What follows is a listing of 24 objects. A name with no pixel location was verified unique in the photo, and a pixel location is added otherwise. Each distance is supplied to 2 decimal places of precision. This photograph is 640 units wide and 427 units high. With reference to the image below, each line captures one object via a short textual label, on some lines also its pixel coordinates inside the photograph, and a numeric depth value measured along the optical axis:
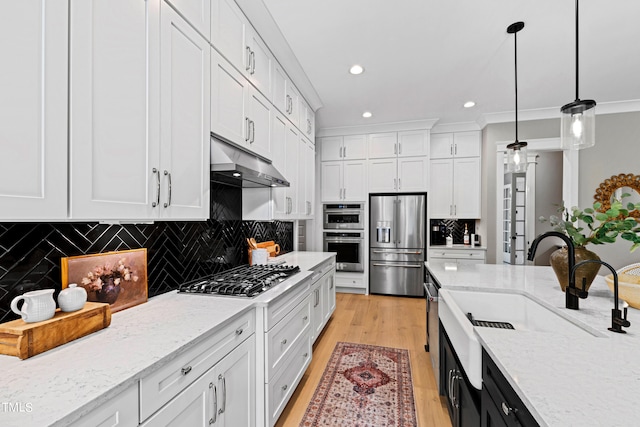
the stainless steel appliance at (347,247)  4.66
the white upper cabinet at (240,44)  1.71
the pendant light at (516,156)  2.25
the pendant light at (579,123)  1.49
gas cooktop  1.61
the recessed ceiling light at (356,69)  2.80
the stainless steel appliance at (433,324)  2.04
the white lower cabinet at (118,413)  0.70
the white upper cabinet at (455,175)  4.56
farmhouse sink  1.12
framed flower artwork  1.18
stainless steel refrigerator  4.44
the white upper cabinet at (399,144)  4.49
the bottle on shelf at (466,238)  4.62
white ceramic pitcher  0.90
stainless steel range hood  1.67
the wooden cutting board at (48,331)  0.85
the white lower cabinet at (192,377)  0.88
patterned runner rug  1.84
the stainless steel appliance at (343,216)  4.71
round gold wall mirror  3.76
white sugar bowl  1.02
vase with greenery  1.39
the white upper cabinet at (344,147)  4.77
